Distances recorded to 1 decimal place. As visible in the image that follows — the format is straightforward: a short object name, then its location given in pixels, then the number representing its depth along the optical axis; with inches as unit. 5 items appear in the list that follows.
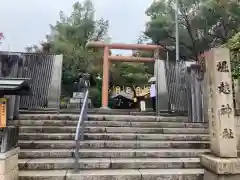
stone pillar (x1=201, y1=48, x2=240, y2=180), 126.4
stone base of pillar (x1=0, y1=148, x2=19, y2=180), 117.9
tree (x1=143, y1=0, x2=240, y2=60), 625.4
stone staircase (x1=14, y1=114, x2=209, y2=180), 147.6
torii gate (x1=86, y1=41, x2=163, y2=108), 466.1
